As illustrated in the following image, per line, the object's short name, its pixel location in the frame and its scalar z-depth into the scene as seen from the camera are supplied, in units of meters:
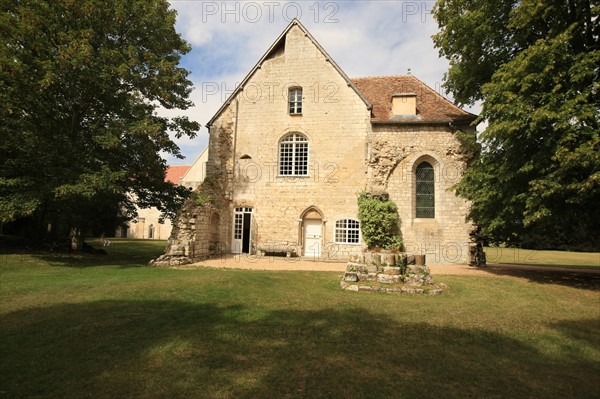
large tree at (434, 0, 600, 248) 9.89
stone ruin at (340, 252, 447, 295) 9.49
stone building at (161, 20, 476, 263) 17.47
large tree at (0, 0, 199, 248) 12.11
